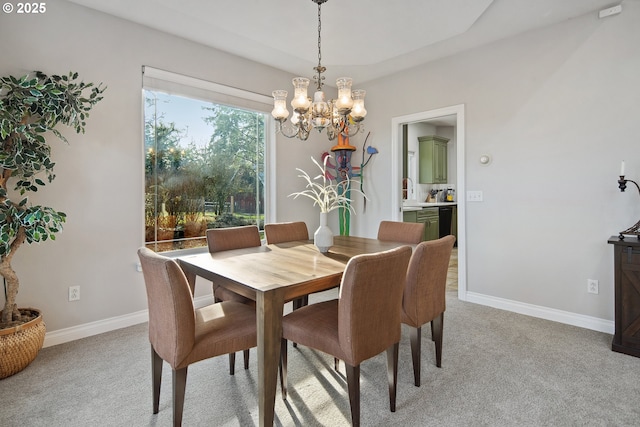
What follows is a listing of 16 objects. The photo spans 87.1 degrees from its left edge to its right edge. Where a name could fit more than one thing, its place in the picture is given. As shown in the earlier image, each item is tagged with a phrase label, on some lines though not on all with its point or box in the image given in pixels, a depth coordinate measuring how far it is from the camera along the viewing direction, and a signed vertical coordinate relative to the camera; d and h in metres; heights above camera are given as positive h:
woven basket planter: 2.07 -0.85
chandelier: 2.25 +0.69
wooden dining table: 1.52 -0.34
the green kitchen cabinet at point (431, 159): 6.52 +0.97
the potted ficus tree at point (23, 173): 2.07 +0.26
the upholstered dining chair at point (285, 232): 2.94 -0.21
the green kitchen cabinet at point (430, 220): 5.85 -0.23
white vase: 2.39 -0.21
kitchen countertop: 5.54 +0.05
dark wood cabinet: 2.36 -0.64
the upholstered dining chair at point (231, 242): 2.29 -0.26
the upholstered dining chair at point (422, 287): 1.93 -0.47
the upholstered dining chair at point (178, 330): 1.50 -0.59
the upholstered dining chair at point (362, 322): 1.51 -0.56
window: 3.17 +0.54
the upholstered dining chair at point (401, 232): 2.79 -0.20
